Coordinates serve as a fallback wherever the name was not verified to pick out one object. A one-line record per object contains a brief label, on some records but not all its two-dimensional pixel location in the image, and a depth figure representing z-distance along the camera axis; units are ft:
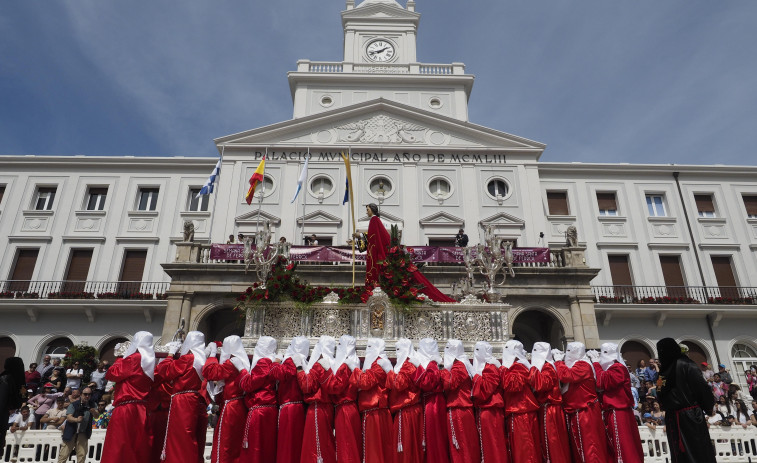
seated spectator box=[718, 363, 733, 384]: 46.35
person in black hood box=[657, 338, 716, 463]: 19.72
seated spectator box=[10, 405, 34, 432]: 34.42
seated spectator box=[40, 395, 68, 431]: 33.40
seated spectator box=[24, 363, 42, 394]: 44.50
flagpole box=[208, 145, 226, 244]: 73.50
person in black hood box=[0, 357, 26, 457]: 20.66
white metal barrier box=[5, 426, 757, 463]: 28.73
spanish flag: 62.95
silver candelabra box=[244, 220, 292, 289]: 35.06
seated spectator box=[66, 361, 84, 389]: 44.00
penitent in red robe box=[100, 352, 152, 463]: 19.94
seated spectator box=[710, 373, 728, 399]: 40.86
